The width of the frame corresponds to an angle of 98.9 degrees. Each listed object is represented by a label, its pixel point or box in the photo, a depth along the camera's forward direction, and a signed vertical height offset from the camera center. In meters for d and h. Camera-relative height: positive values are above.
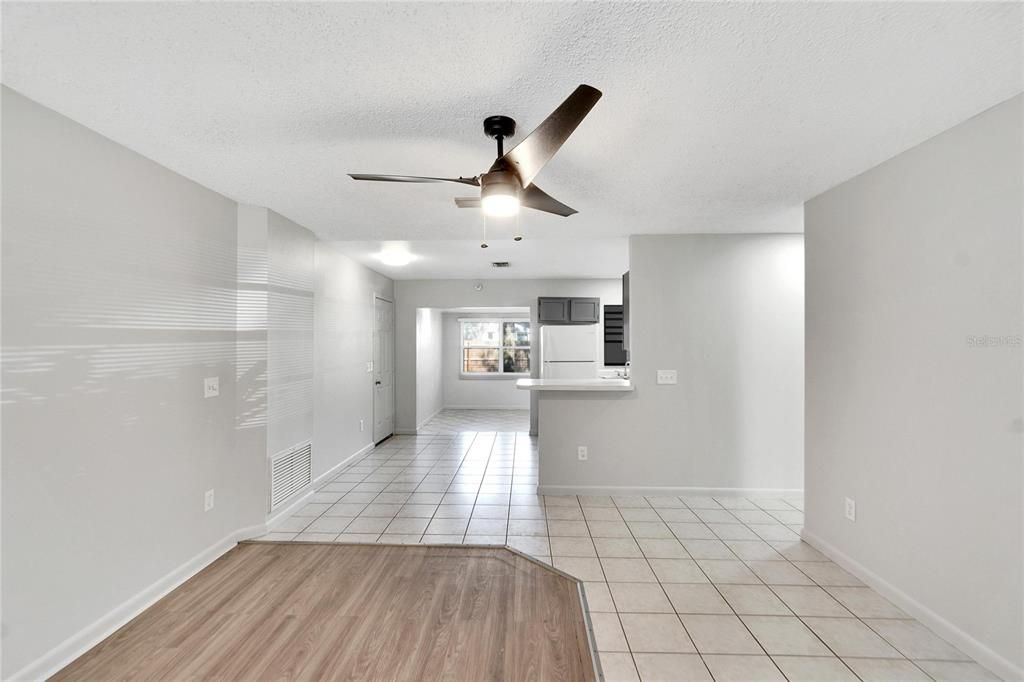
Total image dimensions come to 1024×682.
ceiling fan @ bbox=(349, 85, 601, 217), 1.35 +0.70
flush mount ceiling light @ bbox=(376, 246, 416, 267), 4.56 +0.97
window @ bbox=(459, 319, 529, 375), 9.18 -0.06
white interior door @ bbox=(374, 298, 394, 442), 5.93 -0.35
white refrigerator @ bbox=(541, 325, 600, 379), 5.97 -0.09
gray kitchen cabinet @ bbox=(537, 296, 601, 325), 6.38 +0.48
